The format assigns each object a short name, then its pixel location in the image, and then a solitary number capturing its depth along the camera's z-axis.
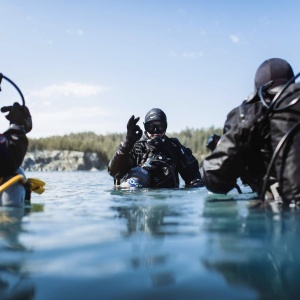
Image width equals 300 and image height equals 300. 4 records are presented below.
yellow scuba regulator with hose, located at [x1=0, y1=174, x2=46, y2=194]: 2.51
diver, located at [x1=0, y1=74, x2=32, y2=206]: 2.50
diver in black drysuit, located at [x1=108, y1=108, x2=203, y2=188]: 4.66
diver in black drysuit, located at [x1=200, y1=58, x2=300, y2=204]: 2.27
